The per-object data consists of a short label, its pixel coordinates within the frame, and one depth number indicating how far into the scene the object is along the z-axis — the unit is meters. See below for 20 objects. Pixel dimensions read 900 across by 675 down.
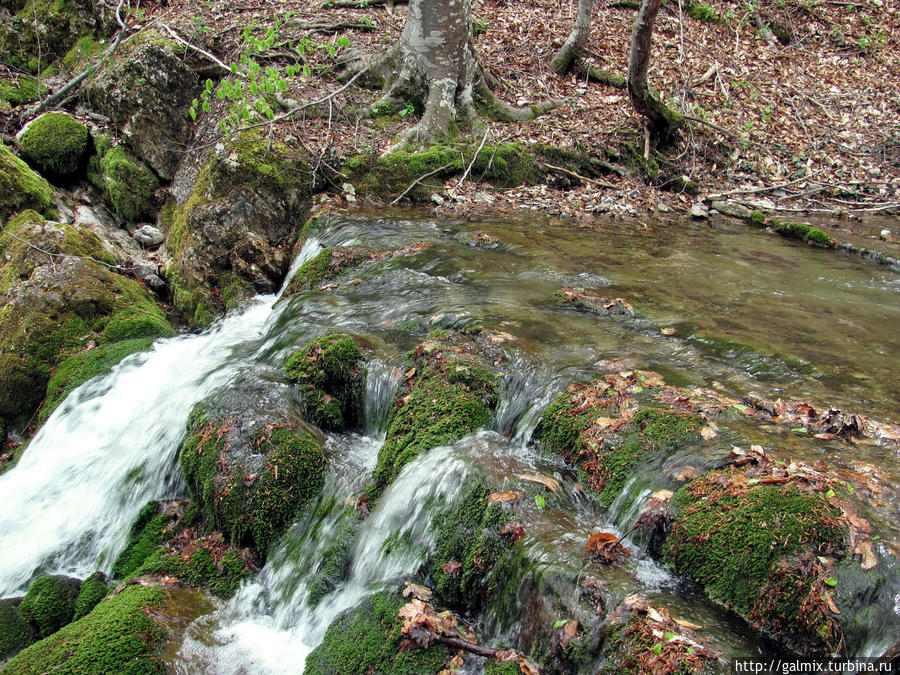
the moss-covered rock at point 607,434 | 3.50
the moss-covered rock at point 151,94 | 10.66
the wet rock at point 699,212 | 10.05
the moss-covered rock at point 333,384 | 4.95
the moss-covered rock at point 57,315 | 6.76
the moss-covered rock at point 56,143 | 10.09
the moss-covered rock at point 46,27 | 12.41
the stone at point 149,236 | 10.05
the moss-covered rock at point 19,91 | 11.12
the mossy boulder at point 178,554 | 4.06
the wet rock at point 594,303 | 5.68
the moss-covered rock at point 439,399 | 4.07
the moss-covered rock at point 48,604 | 4.06
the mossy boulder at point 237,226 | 8.48
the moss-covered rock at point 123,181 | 10.37
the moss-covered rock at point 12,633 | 3.90
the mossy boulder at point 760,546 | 2.49
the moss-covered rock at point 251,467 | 4.19
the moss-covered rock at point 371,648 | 2.96
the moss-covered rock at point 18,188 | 8.40
